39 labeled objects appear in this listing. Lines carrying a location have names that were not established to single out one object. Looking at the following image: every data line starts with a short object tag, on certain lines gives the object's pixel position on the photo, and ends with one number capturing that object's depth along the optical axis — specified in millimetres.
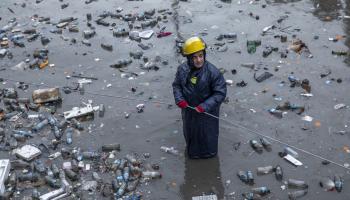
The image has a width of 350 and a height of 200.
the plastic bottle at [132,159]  6586
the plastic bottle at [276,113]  7453
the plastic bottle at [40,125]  7453
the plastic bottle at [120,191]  6025
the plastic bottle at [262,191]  5918
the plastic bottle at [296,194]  5836
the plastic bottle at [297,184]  5992
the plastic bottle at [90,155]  6750
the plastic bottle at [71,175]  6328
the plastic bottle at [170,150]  6824
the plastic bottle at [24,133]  7345
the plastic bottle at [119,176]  6258
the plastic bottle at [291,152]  6590
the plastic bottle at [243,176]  6167
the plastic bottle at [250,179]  6129
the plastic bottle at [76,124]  7473
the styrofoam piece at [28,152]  6750
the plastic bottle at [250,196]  5859
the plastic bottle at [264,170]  6293
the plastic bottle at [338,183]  5898
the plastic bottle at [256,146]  6738
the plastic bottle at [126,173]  6277
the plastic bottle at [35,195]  6033
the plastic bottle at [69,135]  7145
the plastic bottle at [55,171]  6398
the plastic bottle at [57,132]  7250
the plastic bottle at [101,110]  7852
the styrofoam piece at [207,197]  5906
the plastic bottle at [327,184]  5952
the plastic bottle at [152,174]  6332
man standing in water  5746
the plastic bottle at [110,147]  6930
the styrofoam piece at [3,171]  6053
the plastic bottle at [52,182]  6211
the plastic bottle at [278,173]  6168
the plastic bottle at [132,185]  6121
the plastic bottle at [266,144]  6760
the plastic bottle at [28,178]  6328
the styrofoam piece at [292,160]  6406
